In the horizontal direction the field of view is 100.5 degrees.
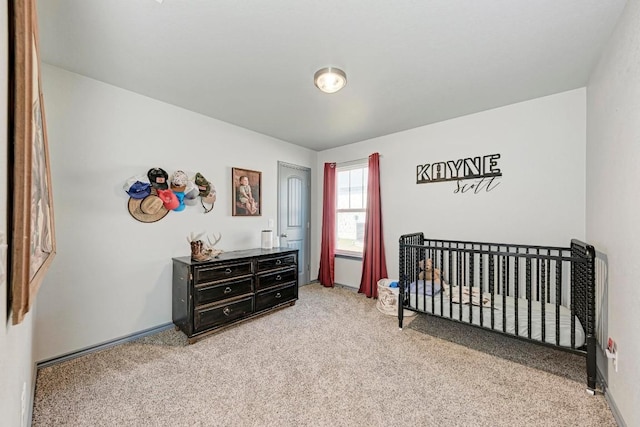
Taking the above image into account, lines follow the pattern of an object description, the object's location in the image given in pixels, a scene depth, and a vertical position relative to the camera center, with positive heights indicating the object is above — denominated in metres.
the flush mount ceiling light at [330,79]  2.09 +1.09
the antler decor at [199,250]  2.61 -0.38
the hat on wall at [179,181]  2.68 +0.31
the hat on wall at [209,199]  3.02 +0.15
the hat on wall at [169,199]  2.62 +0.13
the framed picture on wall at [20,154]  0.75 +0.16
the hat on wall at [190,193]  2.77 +0.20
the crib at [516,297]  1.86 -0.76
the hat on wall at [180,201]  2.74 +0.12
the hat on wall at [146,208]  2.50 +0.04
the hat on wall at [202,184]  2.92 +0.31
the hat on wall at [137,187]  2.43 +0.23
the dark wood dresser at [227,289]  2.47 -0.79
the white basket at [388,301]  3.09 -1.03
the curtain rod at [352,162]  4.03 +0.81
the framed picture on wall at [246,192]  3.35 +0.27
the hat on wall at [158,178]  2.58 +0.34
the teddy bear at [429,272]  2.96 -0.67
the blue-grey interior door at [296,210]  4.04 +0.05
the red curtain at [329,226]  4.29 -0.20
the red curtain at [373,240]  3.74 -0.37
